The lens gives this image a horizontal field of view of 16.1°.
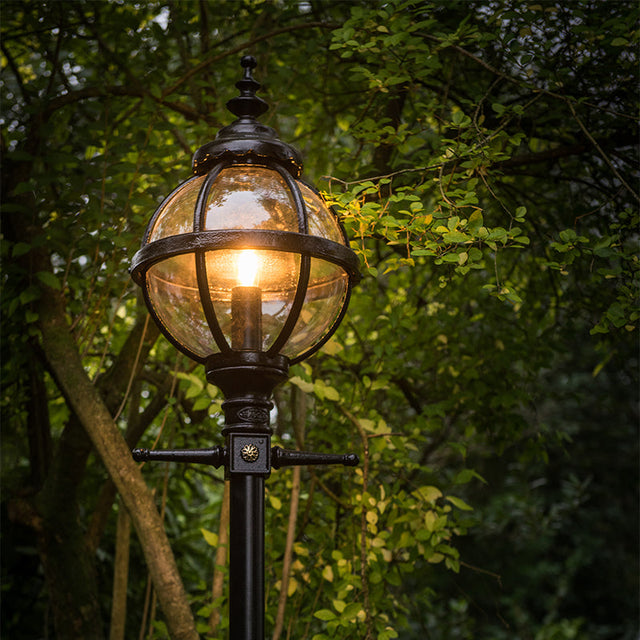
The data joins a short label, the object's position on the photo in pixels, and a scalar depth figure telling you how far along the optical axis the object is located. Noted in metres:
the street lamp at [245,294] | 4.17
